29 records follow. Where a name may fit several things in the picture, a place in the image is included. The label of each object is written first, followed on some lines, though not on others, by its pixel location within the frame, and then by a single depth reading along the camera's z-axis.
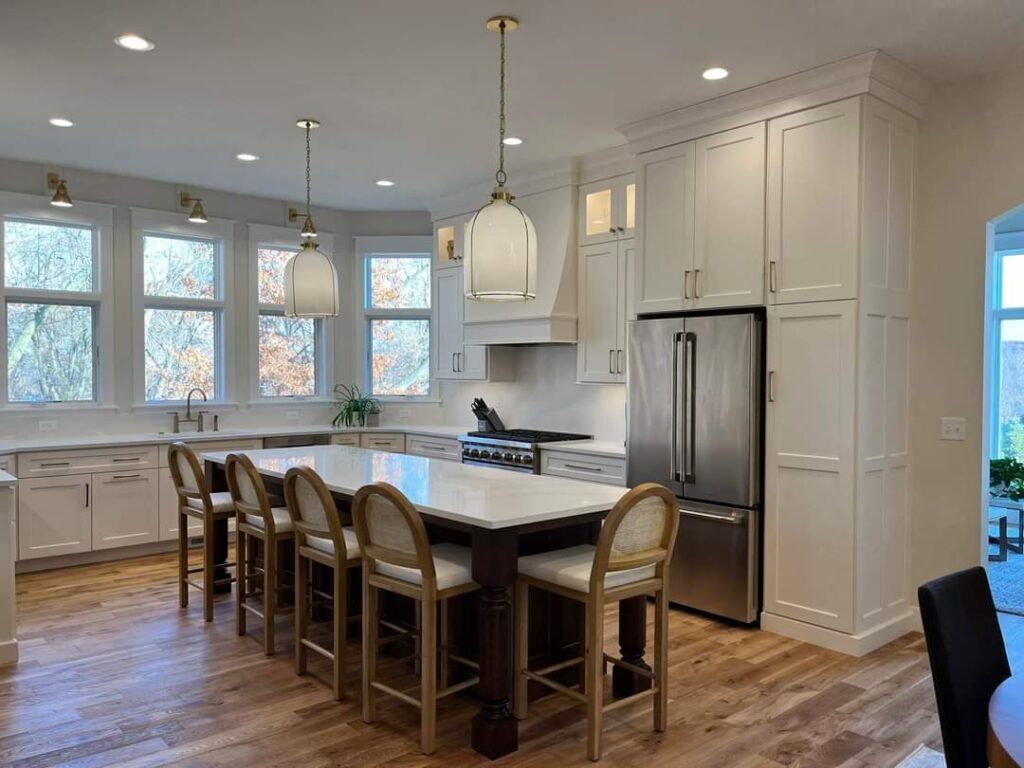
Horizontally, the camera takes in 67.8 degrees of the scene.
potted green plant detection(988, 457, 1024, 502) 5.64
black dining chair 1.52
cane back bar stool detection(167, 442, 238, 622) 4.16
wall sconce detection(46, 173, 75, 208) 5.13
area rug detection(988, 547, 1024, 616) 4.41
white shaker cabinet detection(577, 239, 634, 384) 5.14
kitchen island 2.71
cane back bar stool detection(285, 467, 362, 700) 3.11
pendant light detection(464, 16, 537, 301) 3.06
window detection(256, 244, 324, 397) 6.70
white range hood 5.40
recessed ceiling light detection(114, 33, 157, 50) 3.36
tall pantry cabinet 3.67
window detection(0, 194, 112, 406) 5.53
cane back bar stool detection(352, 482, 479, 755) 2.66
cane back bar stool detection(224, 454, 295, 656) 3.60
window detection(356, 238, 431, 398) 7.18
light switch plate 3.87
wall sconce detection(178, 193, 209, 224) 5.94
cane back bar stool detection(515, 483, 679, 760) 2.61
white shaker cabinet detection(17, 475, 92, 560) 5.05
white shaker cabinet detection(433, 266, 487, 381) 6.36
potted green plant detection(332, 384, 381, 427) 6.85
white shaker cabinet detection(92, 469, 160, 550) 5.35
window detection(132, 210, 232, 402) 6.10
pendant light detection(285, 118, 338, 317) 4.25
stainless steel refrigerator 4.01
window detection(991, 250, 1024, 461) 6.44
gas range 5.31
